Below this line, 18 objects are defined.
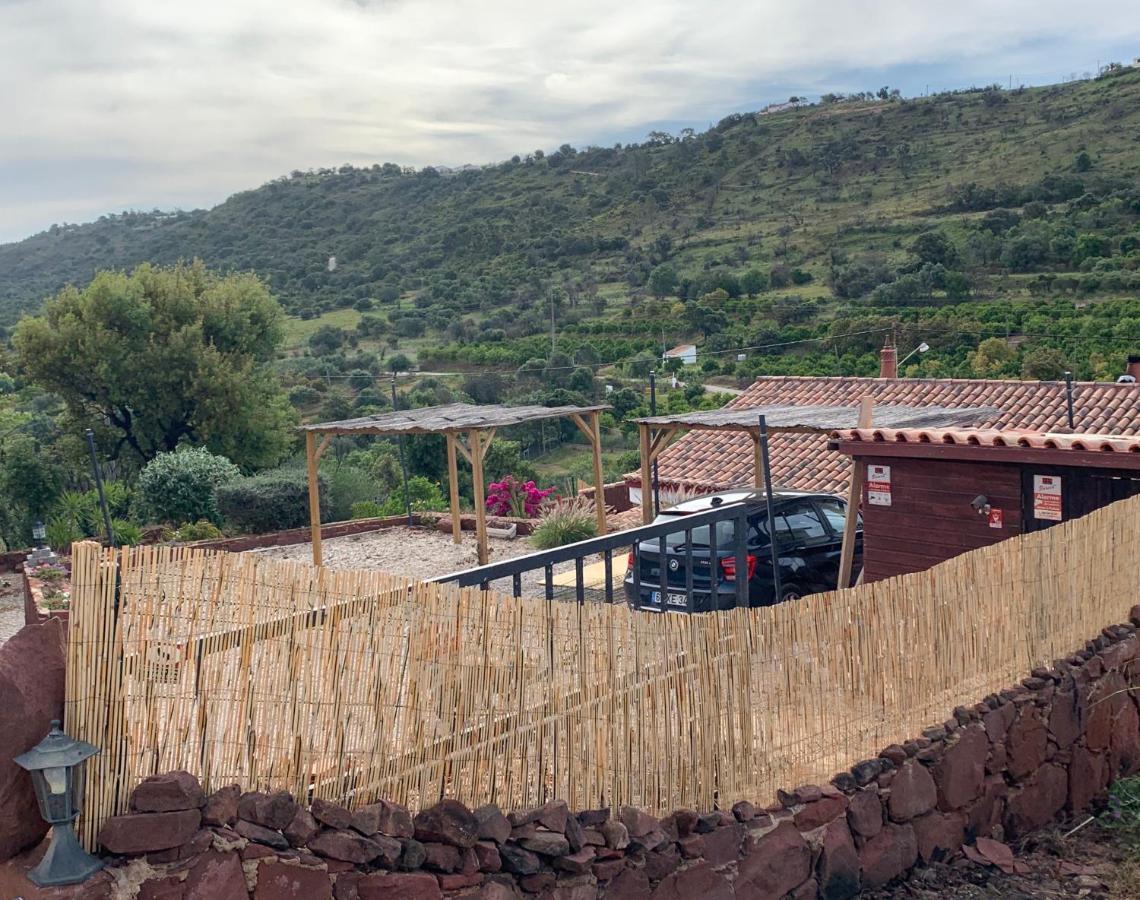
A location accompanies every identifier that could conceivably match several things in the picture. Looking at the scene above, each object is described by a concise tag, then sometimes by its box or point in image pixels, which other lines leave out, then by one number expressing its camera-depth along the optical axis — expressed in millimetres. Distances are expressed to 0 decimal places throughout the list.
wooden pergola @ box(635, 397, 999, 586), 12161
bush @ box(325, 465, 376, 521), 22266
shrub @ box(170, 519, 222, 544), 18641
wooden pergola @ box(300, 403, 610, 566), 15422
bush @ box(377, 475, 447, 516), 22000
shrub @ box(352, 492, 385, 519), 21797
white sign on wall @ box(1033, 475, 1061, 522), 8820
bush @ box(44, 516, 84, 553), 18422
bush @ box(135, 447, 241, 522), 20688
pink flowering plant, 21234
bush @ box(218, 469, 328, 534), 20031
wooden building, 8547
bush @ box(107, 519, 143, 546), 17469
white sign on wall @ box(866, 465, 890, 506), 9859
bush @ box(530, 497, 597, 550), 17281
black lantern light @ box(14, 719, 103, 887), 3583
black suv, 10031
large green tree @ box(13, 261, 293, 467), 26203
